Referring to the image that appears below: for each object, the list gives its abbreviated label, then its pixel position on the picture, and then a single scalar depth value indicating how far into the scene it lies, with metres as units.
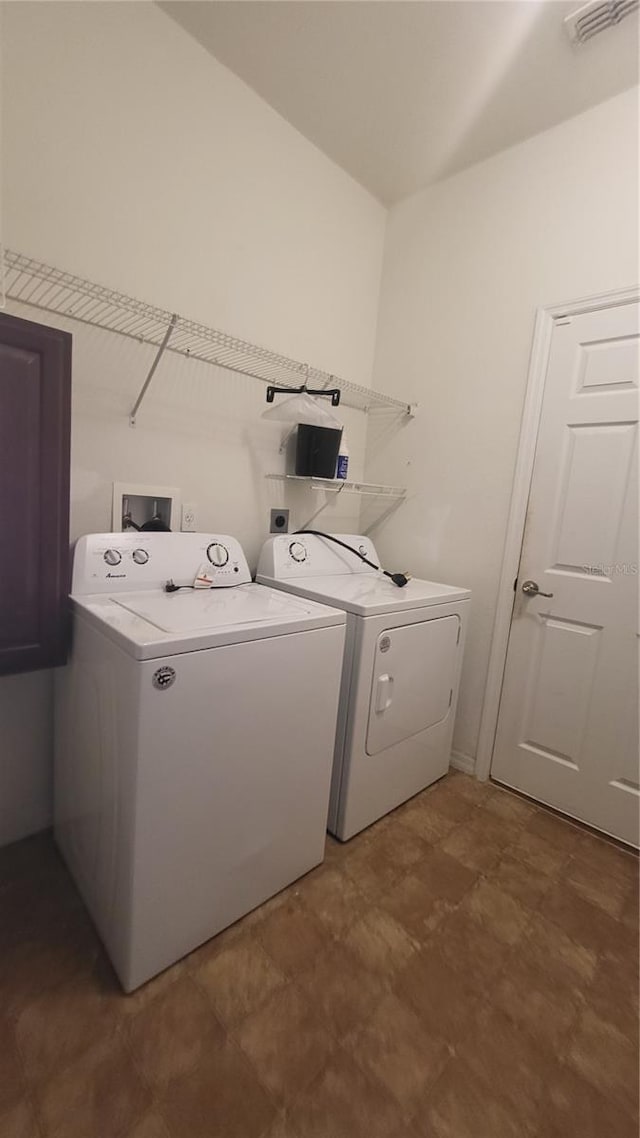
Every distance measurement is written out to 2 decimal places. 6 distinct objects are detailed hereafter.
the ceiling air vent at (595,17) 1.34
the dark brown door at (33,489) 1.07
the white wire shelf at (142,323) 1.31
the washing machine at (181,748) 1.04
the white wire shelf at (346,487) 2.08
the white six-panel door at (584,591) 1.68
